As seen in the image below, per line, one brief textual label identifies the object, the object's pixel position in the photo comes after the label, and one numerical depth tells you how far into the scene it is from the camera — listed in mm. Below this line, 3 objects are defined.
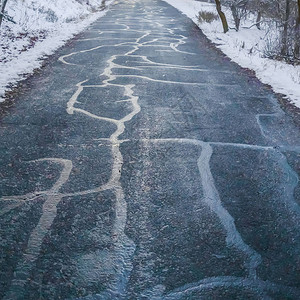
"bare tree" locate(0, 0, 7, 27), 7501
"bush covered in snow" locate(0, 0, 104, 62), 8702
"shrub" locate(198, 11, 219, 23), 14948
